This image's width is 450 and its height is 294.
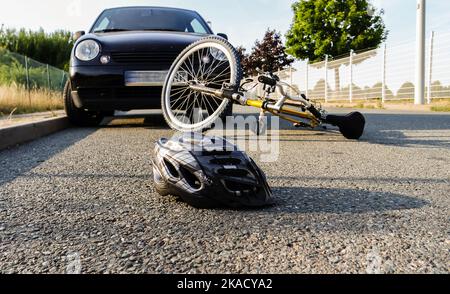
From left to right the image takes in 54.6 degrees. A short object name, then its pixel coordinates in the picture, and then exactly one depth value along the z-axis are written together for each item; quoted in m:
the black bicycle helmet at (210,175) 1.87
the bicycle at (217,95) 4.11
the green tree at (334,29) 28.72
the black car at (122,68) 4.86
